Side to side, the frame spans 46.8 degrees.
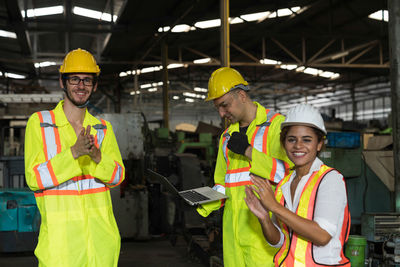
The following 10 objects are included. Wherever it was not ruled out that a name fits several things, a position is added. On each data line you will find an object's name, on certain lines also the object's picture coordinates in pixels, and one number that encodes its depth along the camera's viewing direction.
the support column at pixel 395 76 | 4.34
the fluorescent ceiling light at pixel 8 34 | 11.62
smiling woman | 1.71
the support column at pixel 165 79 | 12.81
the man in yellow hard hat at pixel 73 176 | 2.16
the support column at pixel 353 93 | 22.30
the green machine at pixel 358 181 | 5.96
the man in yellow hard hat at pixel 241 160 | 2.44
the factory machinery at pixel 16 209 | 6.17
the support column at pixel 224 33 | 6.34
